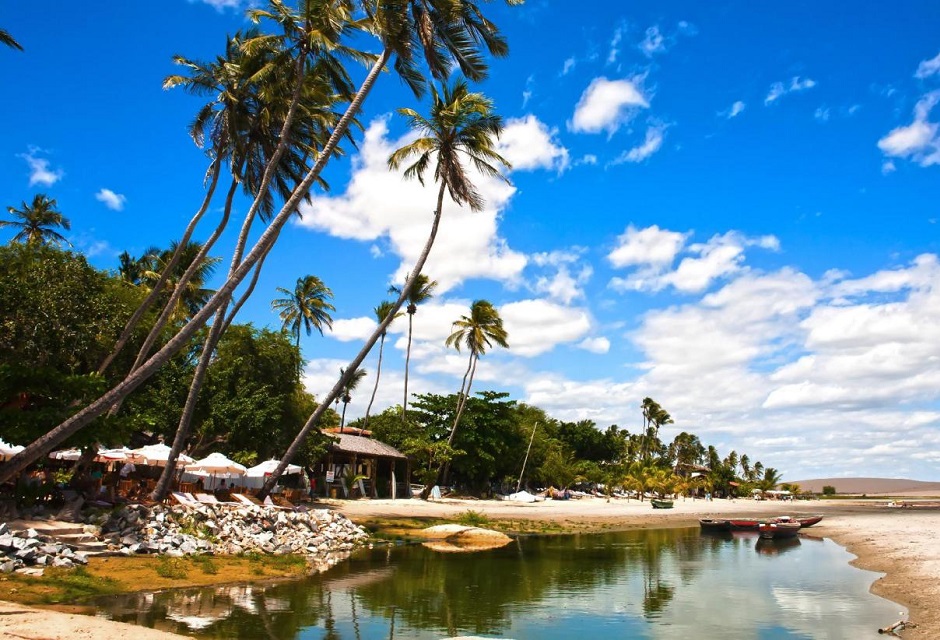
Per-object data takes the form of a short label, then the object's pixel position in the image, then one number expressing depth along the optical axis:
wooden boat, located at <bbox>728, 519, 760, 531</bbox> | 42.78
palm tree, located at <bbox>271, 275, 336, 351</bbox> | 57.94
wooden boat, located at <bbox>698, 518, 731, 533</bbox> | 42.76
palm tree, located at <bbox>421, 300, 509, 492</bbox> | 61.25
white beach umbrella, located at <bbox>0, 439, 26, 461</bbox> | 18.11
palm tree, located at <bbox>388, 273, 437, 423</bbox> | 59.66
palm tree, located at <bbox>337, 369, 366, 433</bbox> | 73.89
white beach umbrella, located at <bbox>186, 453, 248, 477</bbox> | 27.36
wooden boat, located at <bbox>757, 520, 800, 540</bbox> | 38.53
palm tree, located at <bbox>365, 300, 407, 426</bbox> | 62.85
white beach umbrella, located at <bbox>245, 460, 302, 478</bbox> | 29.95
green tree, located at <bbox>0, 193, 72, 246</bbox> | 45.56
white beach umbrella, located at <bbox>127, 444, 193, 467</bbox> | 25.48
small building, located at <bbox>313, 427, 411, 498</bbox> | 46.22
